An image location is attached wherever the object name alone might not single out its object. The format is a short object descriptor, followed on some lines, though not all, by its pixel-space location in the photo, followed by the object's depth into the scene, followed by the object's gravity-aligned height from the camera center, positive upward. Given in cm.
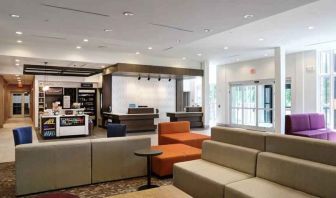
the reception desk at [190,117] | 1123 -81
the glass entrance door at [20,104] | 2220 -26
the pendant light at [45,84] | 1240 +93
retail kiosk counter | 900 -95
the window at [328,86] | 914 +53
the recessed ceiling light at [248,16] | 460 +164
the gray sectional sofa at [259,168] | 255 -86
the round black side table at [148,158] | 393 -96
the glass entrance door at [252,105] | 1120 -23
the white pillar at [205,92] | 1183 +42
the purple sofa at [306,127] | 732 -87
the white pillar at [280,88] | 884 +45
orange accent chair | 596 -94
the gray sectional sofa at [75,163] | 369 -103
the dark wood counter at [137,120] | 1031 -87
